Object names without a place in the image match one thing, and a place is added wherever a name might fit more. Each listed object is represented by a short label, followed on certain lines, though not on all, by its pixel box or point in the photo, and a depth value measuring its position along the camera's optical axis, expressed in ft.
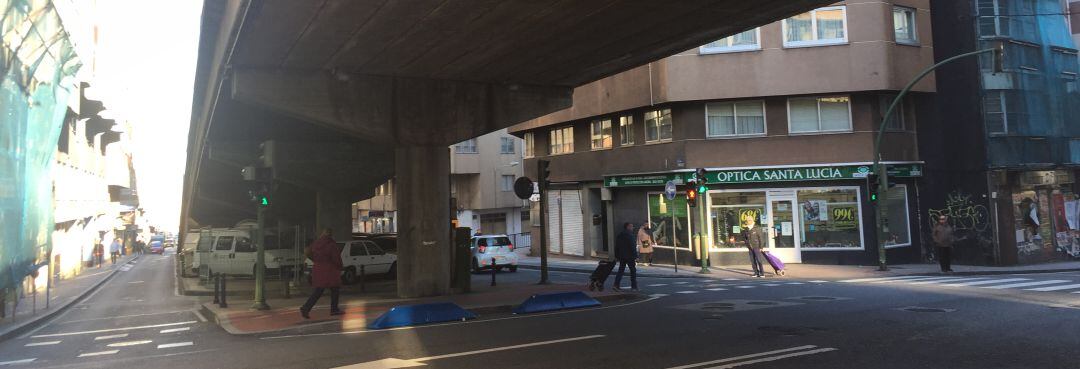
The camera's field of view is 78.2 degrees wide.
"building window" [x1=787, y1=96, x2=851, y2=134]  81.10
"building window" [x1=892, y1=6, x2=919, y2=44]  83.30
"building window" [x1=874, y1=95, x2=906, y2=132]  81.30
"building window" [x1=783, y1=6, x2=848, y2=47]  80.74
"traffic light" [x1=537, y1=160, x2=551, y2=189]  59.52
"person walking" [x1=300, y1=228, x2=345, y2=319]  39.45
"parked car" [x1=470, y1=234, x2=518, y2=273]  83.41
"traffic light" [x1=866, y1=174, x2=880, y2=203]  69.87
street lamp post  69.31
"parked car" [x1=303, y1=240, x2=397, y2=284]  75.36
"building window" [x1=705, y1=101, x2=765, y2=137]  83.30
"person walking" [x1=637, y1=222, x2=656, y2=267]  61.16
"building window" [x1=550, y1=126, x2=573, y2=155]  107.45
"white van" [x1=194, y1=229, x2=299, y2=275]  80.18
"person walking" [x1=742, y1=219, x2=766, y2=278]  67.82
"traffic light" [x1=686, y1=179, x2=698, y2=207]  71.00
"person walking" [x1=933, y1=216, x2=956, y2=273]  66.44
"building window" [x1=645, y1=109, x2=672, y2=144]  87.20
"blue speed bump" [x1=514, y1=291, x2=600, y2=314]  42.14
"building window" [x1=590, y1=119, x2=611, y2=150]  98.27
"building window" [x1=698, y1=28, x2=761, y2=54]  82.48
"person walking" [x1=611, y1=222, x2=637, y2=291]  51.21
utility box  53.67
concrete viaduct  35.96
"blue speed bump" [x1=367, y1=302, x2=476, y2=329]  36.47
